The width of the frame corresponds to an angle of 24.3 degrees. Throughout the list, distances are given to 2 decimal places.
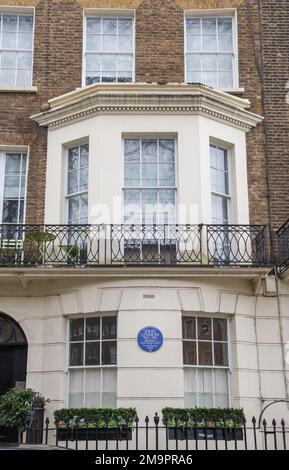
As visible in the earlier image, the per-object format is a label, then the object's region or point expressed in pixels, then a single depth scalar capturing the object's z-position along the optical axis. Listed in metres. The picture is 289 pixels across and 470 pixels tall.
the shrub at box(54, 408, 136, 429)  11.63
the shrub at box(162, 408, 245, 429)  11.66
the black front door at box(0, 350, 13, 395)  13.15
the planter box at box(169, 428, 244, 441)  11.60
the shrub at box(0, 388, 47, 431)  11.65
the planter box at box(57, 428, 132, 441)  11.54
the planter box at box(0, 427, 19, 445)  12.50
